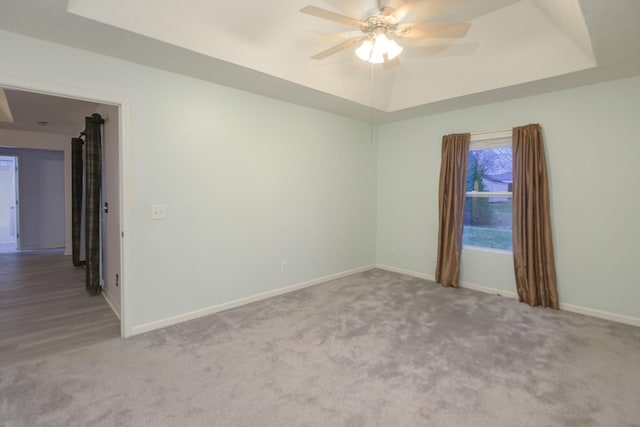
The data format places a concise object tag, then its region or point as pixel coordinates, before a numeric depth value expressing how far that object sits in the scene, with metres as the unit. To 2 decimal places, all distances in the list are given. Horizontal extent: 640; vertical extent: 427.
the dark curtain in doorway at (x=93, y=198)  3.76
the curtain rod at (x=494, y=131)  3.83
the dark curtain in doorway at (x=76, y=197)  5.12
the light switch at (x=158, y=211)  2.90
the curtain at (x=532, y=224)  3.49
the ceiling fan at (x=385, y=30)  2.08
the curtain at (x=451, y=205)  4.13
